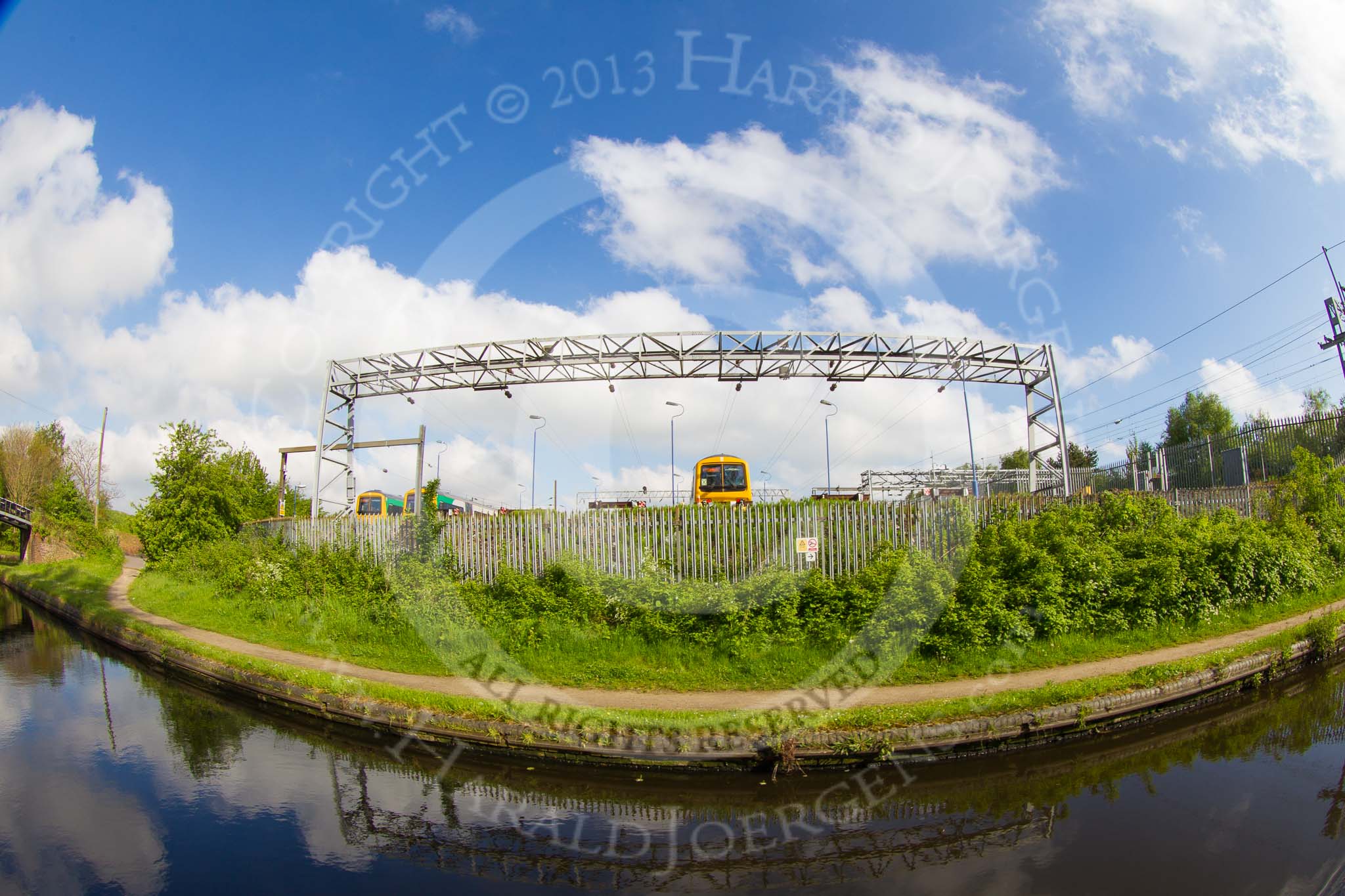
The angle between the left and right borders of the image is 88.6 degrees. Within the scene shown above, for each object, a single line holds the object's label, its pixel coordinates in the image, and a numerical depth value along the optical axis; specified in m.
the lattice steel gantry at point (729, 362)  20.66
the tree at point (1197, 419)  66.81
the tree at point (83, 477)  56.06
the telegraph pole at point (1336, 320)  23.62
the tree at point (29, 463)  54.62
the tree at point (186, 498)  24.16
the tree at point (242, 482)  25.11
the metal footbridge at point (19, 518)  39.72
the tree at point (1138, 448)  66.44
